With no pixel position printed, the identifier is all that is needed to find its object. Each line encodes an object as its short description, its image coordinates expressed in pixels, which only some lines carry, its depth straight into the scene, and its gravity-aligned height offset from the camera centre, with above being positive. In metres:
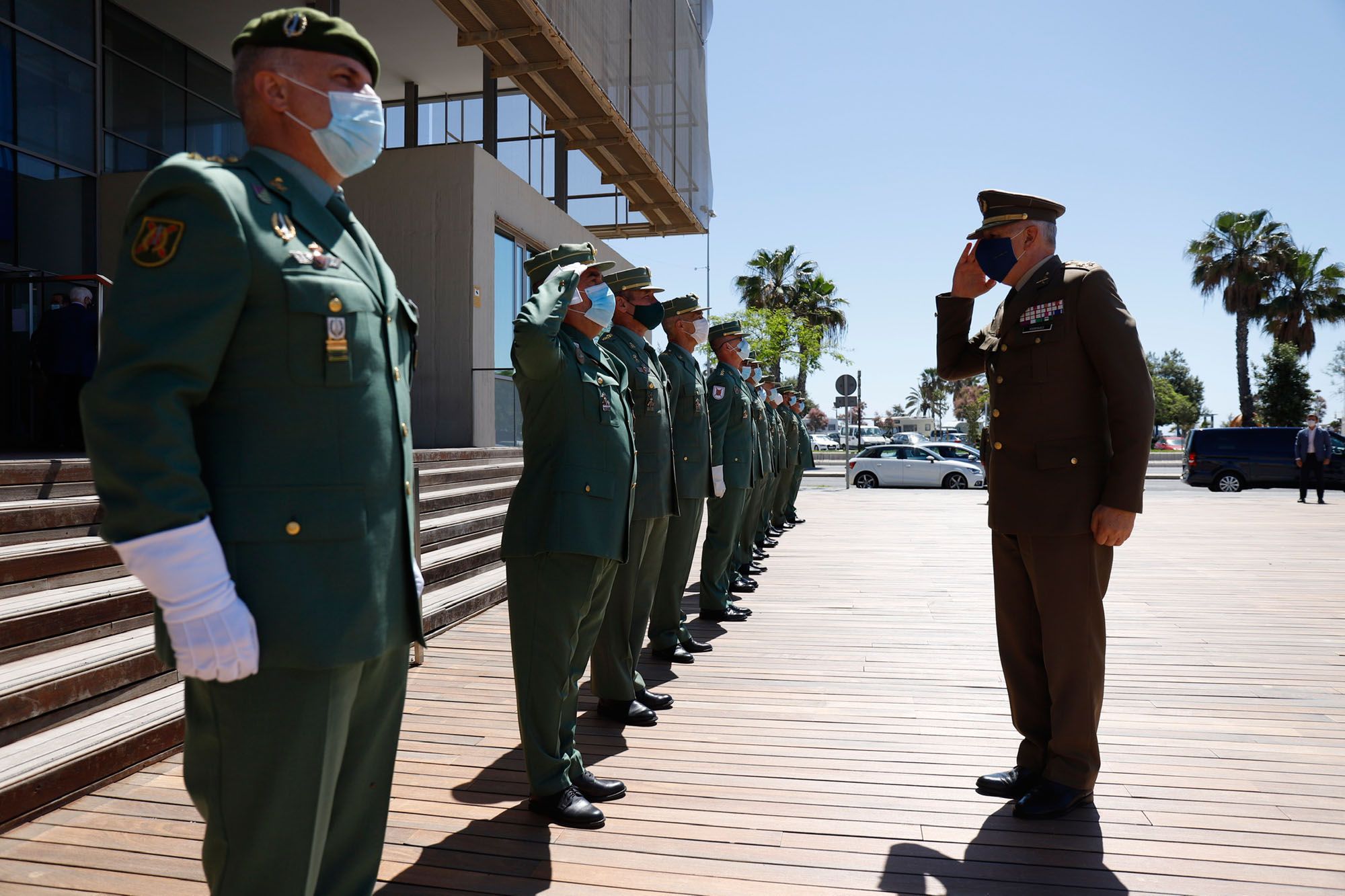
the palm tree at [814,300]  39.69 +5.74
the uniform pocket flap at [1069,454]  3.22 -0.08
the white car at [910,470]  23.88 -1.04
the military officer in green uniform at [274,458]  1.45 -0.05
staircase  3.12 -0.89
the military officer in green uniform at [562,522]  3.17 -0.33
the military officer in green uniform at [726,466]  6.69 -0.27
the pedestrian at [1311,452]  18.25 -0.41
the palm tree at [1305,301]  33.09 +4.83
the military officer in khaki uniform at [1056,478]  3.18 -0.17
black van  22.67 -0.66
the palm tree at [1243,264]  33.25 +6.20
